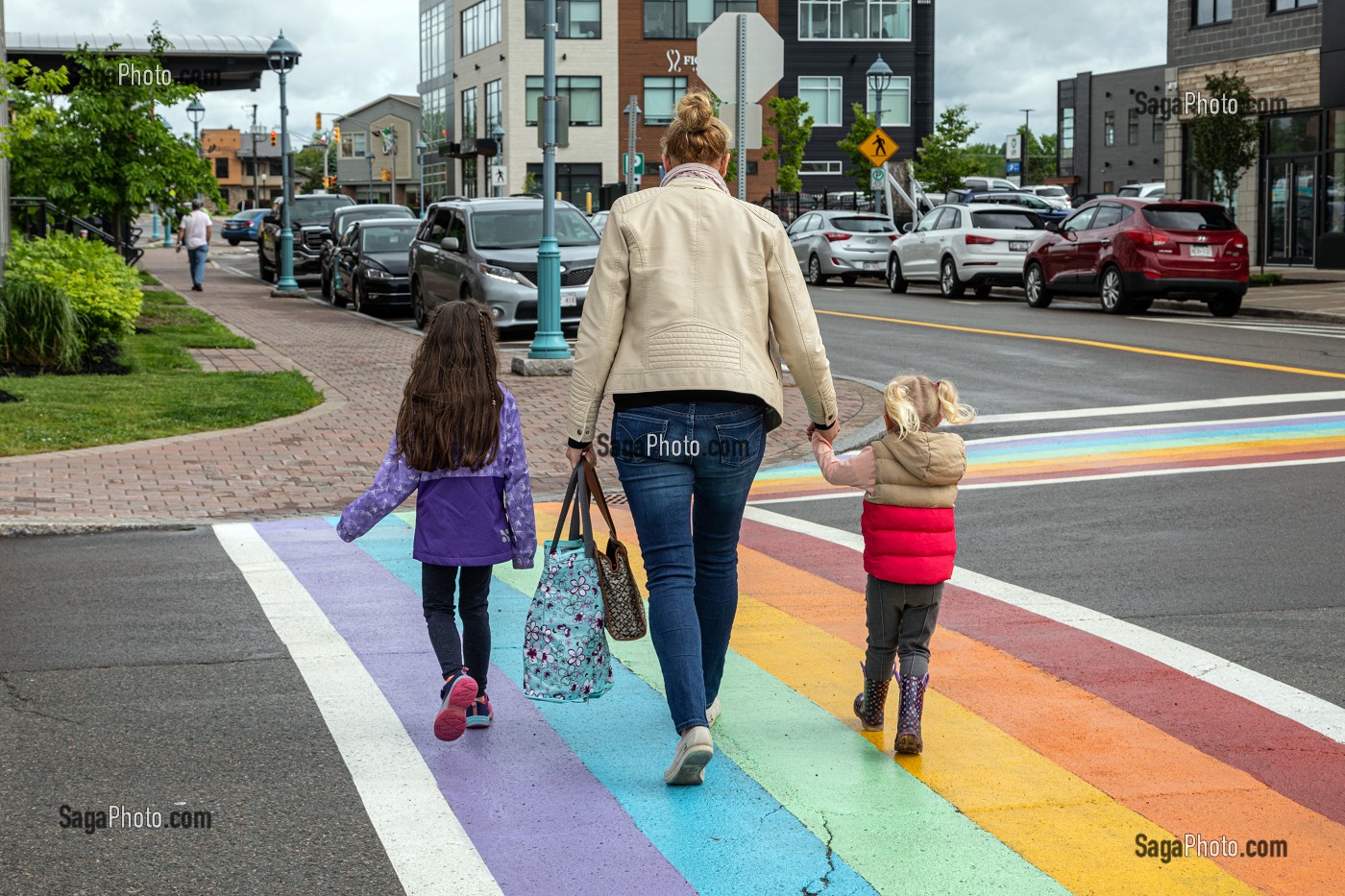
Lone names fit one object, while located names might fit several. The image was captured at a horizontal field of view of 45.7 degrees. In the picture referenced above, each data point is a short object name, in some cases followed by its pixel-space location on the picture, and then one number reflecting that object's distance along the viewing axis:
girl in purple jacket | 4.95
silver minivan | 19.69
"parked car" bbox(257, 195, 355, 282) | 34.69
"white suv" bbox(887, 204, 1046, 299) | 26.94
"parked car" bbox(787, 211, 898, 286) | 32.12
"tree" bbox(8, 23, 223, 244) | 23.08
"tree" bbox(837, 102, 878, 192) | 50.75
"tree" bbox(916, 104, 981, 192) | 50.19
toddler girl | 4.73
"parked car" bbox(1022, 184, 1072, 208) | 50.06
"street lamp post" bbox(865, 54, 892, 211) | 43.19
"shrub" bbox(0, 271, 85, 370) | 15.13
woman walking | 4.48
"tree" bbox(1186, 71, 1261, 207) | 28.34
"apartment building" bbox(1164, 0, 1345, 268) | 32.06
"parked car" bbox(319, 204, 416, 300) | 29.38
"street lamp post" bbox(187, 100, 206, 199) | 56.12
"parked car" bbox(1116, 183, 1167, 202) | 43.67
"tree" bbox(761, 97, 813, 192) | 59.09
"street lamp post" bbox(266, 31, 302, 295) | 29.56
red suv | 22.12
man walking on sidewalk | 31.28
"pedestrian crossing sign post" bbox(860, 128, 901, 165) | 35.09
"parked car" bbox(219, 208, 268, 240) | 66.25
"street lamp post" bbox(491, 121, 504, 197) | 68.75
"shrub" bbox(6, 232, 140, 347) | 16.03
